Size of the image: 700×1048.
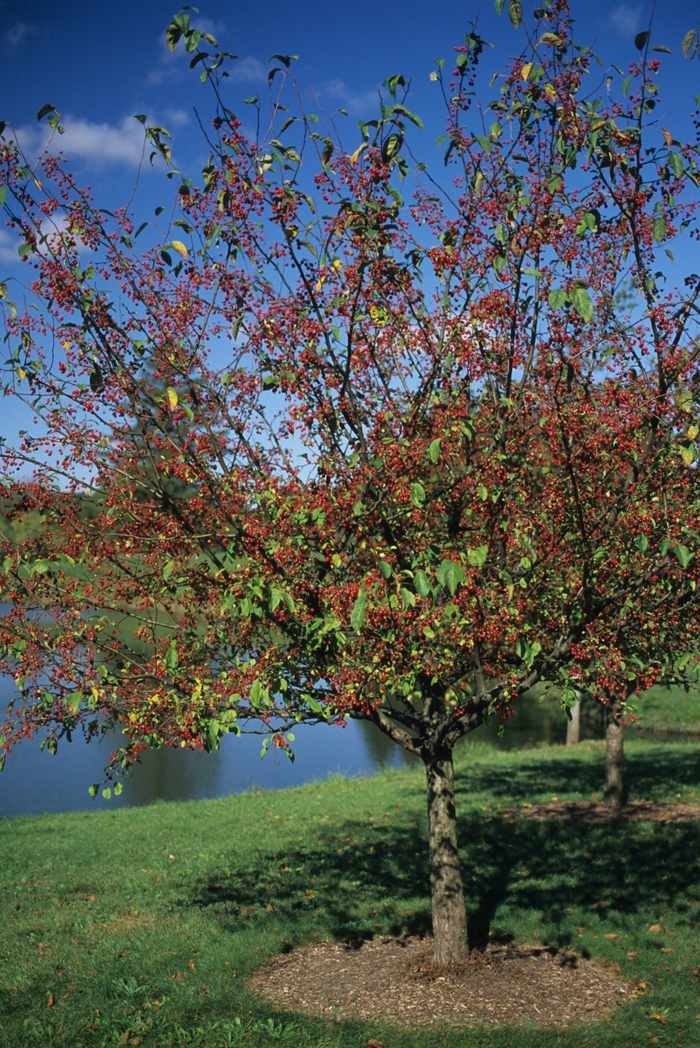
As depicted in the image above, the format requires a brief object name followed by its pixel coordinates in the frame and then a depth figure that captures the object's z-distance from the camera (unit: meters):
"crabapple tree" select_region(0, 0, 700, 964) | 6.74
